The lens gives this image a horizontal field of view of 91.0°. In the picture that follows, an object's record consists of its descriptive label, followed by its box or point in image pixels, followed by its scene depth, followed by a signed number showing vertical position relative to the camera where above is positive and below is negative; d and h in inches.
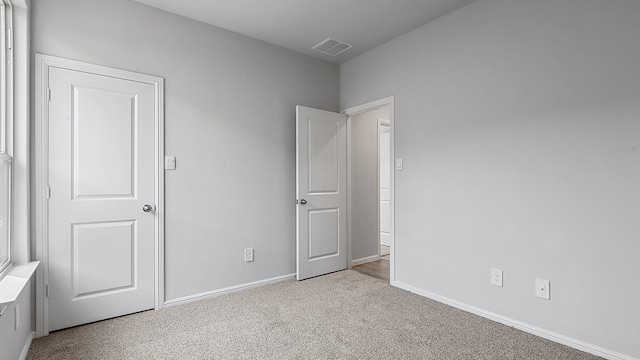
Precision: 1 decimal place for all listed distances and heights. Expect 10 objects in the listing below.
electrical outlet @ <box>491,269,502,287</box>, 98.0 -30.9
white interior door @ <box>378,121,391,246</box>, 220.5 -5.3
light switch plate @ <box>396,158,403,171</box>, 128.9 +6.1
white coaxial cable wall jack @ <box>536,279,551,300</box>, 87.7 -31.1
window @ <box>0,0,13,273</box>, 75.6 +12.0
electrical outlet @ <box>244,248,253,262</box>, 127.0 -30.7
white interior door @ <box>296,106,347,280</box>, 137.7 -5.8
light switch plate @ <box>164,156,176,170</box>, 108.4 +5.9
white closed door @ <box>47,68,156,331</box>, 90.9 -5.6
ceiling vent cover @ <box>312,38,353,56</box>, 133.4 +58.0
